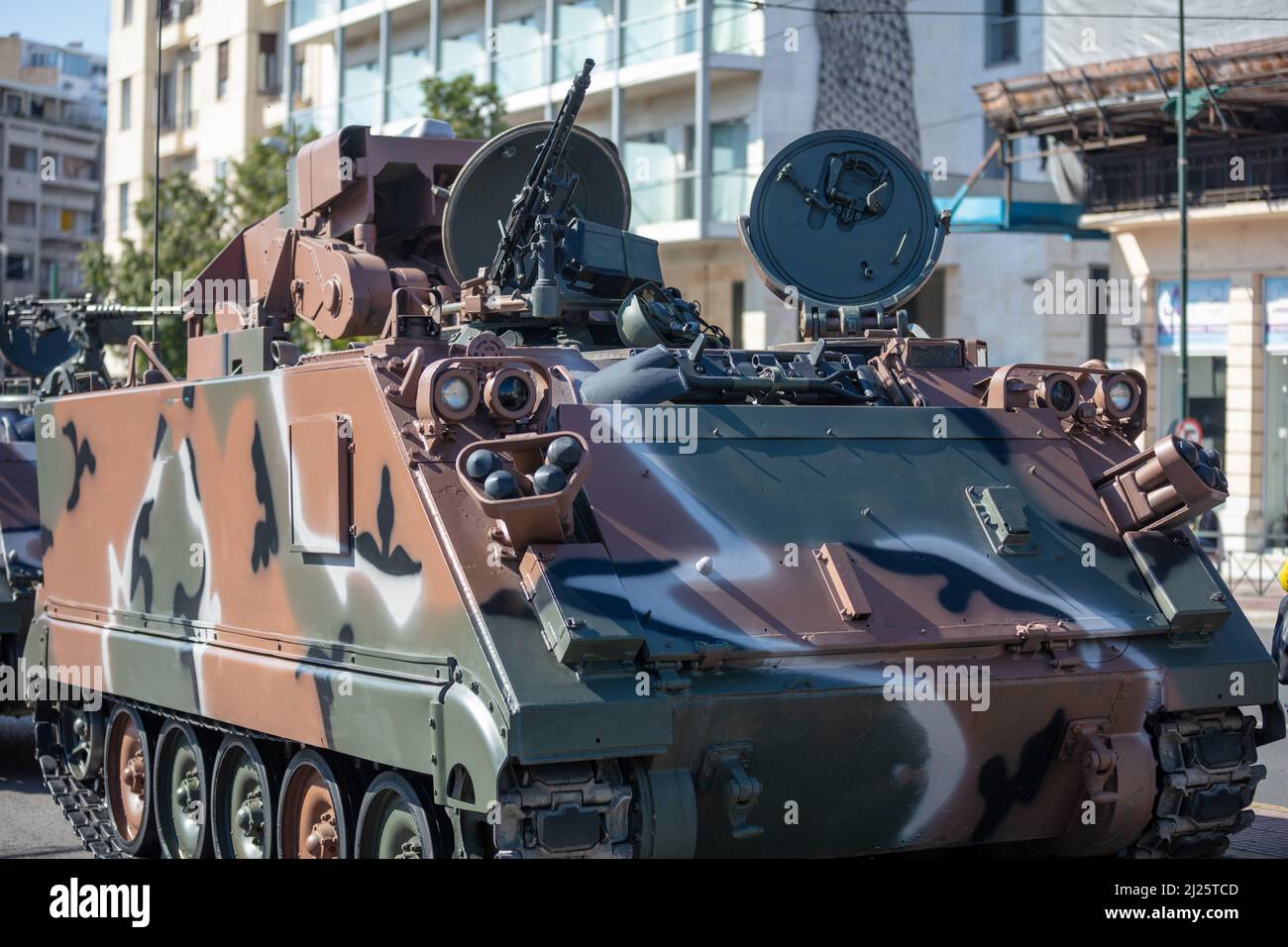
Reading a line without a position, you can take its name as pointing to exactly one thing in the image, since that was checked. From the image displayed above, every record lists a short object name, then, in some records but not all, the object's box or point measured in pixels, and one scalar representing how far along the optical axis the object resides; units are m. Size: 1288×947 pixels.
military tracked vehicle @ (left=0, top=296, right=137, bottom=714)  12.20
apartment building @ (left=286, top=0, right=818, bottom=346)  27.70
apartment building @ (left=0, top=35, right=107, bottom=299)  51.16
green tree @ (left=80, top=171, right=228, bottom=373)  29.77
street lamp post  20.88
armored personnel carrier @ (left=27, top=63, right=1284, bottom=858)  6.61
